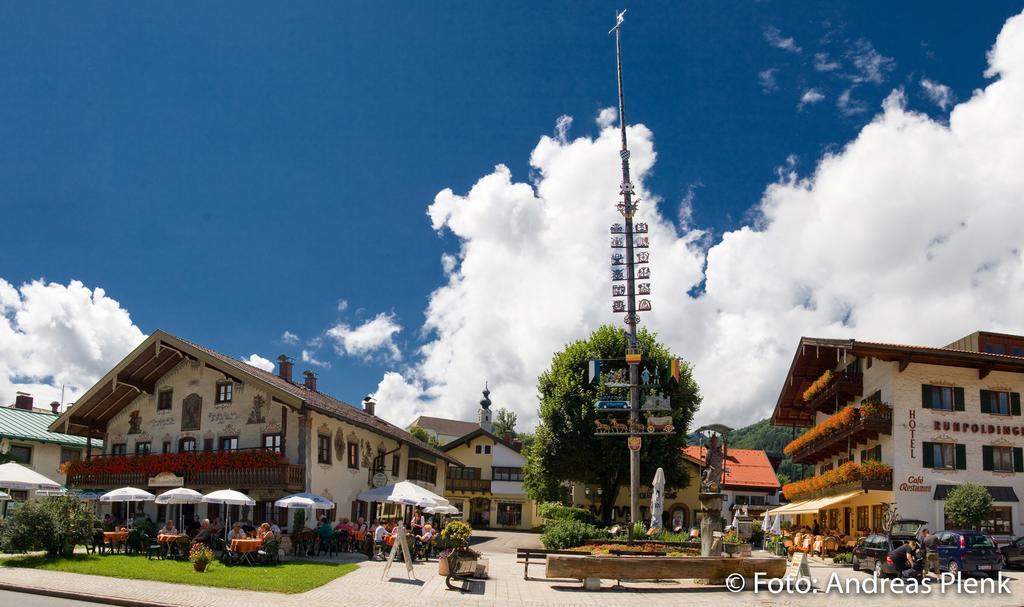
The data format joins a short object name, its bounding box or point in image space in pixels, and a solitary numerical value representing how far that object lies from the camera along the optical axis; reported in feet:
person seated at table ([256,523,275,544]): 84.74
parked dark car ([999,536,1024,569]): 93.09
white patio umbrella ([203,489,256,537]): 92.79
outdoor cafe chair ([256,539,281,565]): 83.10
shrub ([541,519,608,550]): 100.94
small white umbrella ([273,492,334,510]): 96.43
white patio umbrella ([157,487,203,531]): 94.84
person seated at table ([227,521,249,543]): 84.99
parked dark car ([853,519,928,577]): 79.92
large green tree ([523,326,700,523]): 149.79
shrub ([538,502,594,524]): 132.26
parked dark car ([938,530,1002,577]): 78.84
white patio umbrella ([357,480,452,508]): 103.30
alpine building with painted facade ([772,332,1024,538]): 115.34
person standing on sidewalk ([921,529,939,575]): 80.18
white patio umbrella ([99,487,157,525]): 100.83
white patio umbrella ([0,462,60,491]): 97.96
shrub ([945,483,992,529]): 106.93
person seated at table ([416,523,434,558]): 95.71
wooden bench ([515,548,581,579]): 76.98
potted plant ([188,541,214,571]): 74.18
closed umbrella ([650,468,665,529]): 104.93
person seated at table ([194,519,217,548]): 88.66
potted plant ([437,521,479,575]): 73.76
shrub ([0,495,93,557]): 81.66
